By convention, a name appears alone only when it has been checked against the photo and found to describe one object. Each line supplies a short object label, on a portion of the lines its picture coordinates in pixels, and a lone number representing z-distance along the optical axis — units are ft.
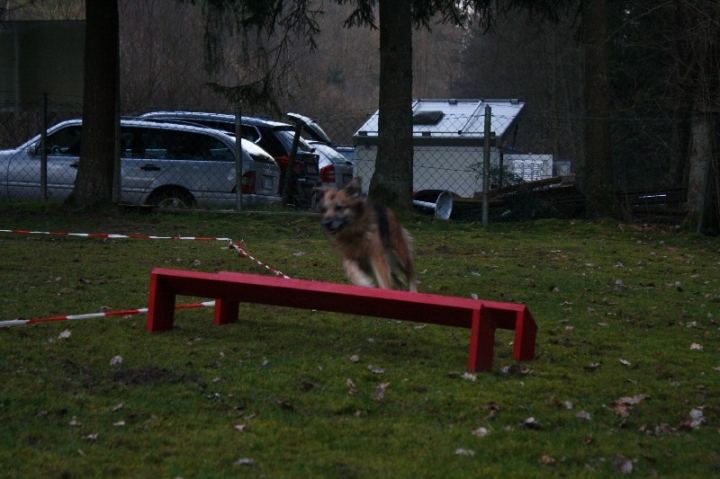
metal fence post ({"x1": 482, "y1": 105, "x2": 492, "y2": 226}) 94.91
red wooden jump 35.41
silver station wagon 100.93
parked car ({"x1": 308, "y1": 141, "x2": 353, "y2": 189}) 115.60
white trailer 115.13
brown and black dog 51.07
